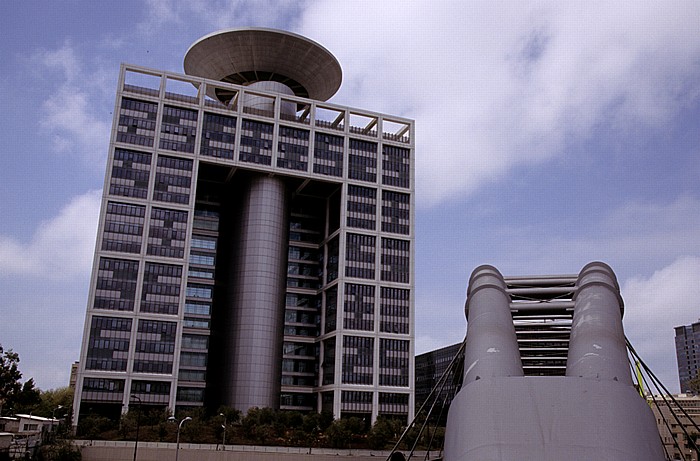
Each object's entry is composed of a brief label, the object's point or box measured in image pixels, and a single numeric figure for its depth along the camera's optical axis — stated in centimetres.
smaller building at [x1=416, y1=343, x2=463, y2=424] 17438
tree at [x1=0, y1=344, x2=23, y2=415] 6656
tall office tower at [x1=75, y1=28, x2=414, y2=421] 10050
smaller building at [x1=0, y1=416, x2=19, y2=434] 8835
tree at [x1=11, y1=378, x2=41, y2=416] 6994
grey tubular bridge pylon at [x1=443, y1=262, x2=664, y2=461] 2250
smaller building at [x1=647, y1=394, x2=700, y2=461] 11288
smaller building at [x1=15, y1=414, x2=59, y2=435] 8931
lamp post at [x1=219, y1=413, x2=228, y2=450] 7659
